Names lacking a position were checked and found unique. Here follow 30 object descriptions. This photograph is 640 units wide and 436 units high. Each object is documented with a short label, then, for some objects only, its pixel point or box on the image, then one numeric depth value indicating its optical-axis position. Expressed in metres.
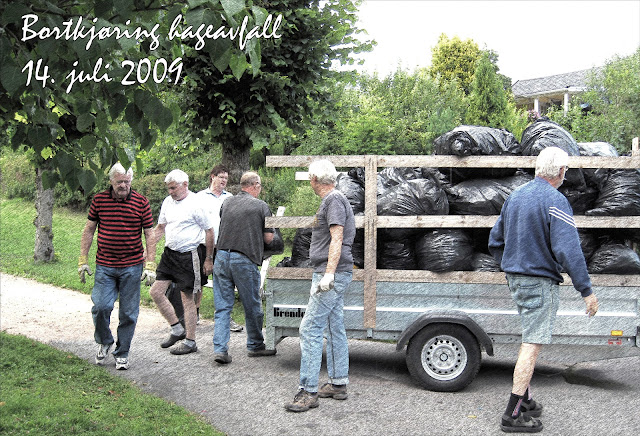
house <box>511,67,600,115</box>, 47.72
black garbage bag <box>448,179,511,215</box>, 5.98
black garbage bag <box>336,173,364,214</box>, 6.34
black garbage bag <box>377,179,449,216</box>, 6.00
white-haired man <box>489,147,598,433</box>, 4.73
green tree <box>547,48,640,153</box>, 20.30
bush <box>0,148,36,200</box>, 24.81
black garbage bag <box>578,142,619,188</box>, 6.12
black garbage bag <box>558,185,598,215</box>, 6.07
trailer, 5.60
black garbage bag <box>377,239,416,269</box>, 6.07
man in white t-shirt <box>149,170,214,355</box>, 7.14
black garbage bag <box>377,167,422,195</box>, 6.50
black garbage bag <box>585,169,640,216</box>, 5.86
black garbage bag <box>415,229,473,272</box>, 5.80
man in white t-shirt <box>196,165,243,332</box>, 7.96
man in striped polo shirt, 6.43
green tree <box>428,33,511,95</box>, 48.81
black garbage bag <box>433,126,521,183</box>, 5.96
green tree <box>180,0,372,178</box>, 8.82
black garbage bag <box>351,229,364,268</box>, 6.08
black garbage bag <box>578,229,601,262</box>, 5.93
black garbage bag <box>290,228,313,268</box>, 6.46
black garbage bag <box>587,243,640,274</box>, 5.69
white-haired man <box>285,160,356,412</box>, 5.32
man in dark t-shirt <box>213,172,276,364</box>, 6.65
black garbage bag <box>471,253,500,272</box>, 5.88
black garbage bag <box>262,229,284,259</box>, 6.84
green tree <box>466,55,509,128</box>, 26.69
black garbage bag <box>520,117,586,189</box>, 6.05
